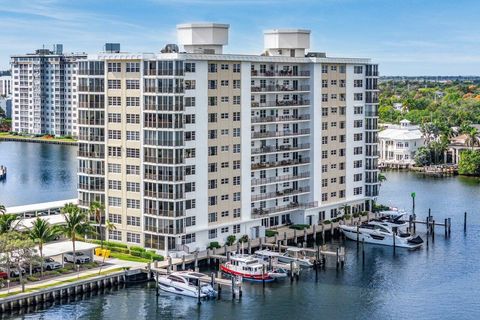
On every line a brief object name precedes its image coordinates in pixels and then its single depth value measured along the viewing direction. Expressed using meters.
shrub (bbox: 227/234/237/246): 104.31
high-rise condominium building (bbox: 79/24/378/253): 97.75
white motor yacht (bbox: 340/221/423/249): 111.25
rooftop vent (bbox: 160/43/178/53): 102.94
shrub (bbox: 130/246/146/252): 98.04
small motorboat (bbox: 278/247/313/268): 98.89
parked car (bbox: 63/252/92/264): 93.50
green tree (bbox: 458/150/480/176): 186.25
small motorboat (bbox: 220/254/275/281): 93.06
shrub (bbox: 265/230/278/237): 109.71
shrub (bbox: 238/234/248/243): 106.06
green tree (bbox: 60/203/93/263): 91.25
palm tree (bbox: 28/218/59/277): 87.06
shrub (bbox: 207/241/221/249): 101.25
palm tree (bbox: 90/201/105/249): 100.50
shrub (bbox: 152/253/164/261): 96.00
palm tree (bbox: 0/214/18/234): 88.41
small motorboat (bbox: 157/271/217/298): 86.19
